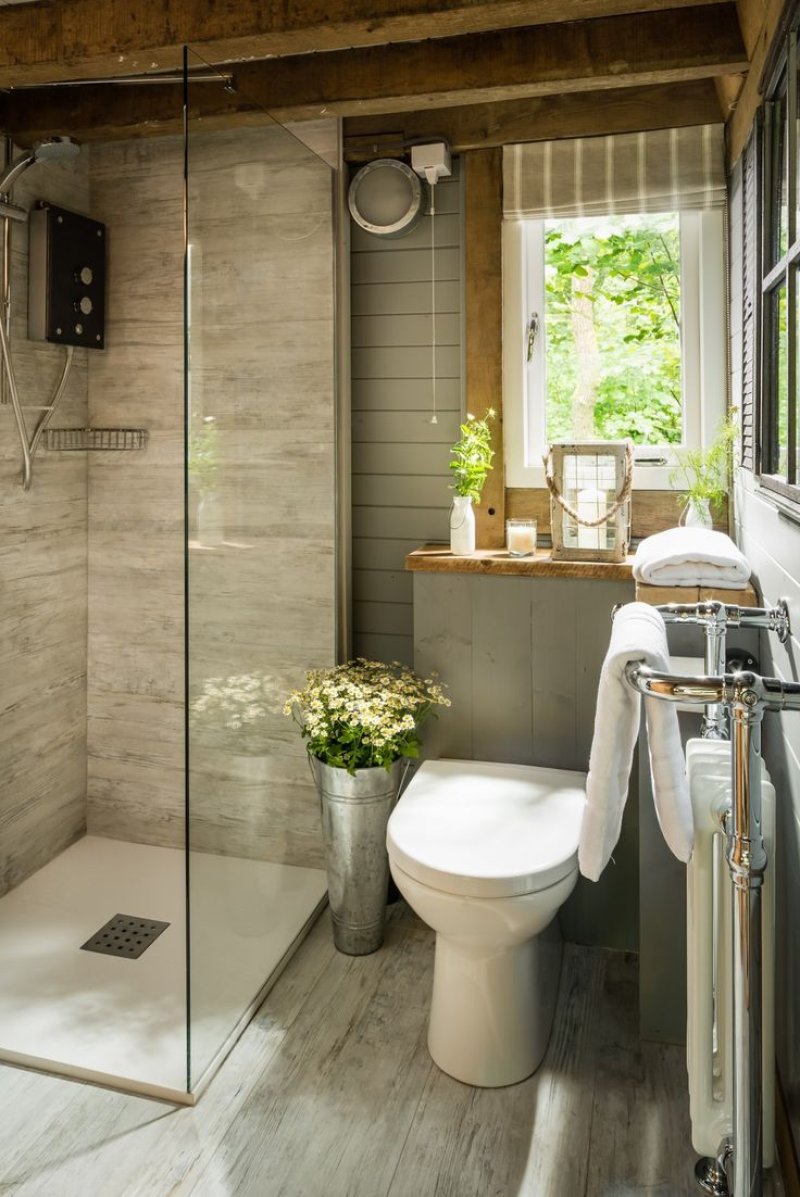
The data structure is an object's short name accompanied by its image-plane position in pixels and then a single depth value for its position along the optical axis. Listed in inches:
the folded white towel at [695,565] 75.4
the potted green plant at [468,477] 96.7
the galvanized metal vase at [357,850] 91.1
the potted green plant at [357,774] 89.9
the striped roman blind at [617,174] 93.3
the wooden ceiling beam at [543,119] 93.5
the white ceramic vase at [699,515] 91.4
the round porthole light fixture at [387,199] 100.0
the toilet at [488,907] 69.8
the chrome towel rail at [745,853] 44.0
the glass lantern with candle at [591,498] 93.0
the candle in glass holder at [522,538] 96.1
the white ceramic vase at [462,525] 98.3
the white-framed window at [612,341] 96.9
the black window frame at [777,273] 60.0
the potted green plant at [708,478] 91.6
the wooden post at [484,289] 99.7
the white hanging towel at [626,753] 52.1
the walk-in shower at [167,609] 74.6
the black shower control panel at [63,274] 101.0
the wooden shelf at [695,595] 75.1
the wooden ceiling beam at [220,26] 74.2
